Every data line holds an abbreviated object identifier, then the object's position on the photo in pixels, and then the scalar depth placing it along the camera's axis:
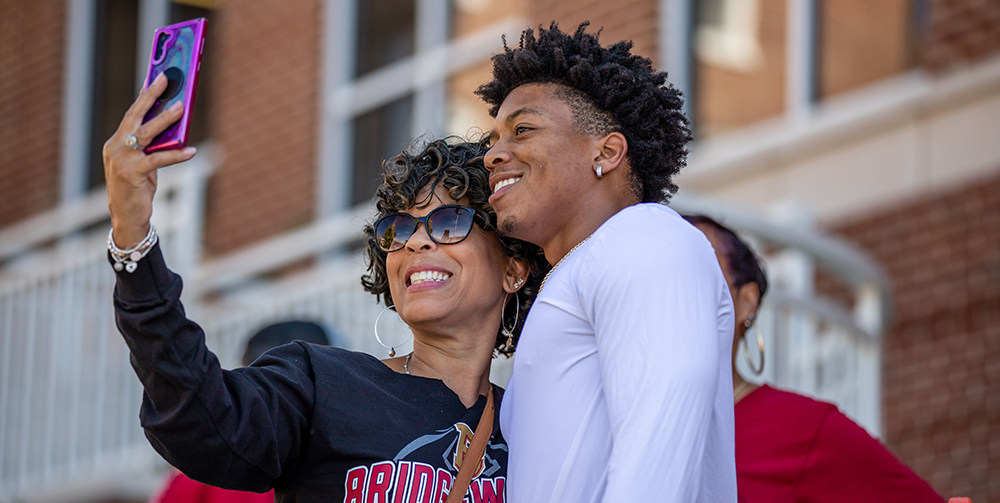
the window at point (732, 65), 8.12
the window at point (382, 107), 9.51
